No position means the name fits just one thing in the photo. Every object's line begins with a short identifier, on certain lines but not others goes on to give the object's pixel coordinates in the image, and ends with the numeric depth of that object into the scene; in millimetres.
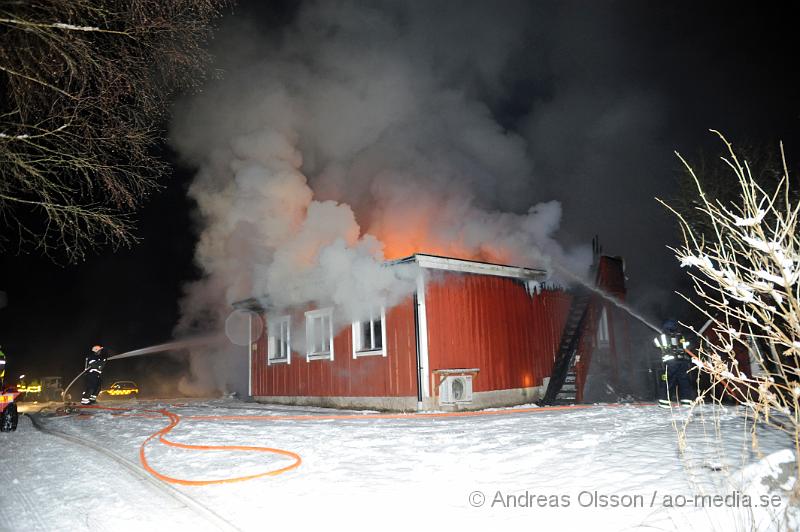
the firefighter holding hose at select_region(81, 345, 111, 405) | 13672
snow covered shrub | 2691
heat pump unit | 10938
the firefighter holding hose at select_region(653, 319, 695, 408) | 9906
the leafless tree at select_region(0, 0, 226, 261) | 5188
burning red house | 11258
